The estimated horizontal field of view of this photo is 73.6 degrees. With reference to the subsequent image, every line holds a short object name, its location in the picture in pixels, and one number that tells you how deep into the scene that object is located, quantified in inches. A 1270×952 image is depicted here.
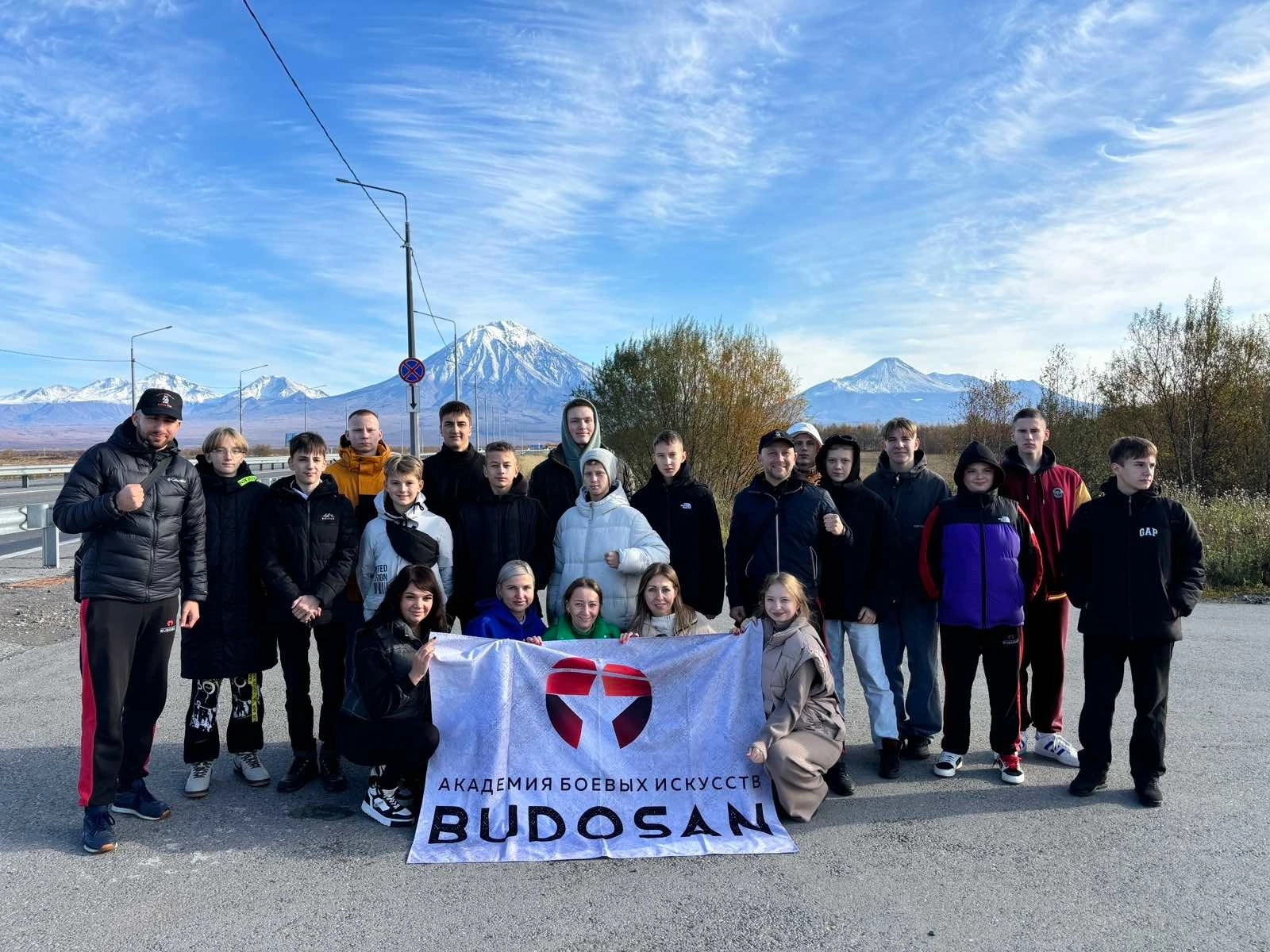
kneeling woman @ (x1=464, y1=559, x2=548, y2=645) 214.4
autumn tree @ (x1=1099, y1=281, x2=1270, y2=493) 845.2
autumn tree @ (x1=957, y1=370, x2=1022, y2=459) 995.9
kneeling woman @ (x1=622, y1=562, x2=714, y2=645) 217.6
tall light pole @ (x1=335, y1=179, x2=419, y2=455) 845.2
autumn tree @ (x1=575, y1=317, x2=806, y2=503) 814.5
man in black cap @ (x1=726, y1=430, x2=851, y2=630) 224.8
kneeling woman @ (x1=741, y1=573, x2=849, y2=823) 189.5
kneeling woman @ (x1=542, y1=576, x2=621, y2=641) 217.0
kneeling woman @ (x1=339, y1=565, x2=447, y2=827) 192.9
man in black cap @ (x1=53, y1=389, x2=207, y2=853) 181.5
